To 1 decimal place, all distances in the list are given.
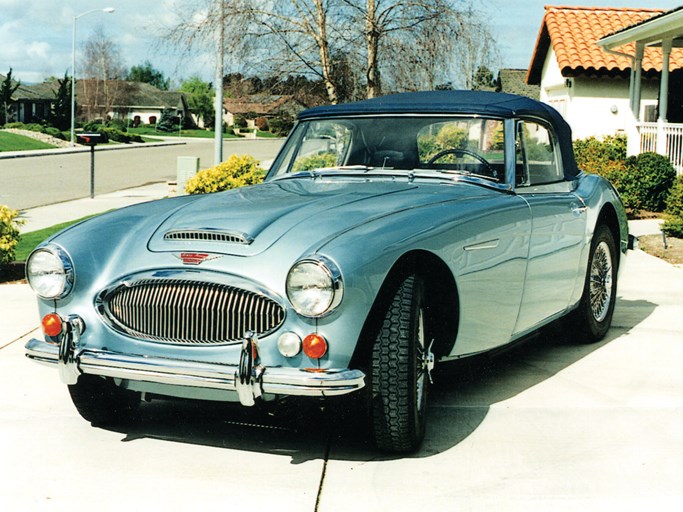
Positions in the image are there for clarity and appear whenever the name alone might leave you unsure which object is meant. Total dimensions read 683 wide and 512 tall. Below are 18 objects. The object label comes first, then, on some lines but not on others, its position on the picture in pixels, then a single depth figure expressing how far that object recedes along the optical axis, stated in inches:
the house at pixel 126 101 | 3206.2
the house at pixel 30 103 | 2979.8
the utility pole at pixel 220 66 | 615.8
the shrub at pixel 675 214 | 459.2
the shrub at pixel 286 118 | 701.9
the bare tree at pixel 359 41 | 625.9
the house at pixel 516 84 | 1759.4
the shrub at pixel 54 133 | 2022.6
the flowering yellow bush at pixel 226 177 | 504.1
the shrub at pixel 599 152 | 655.1
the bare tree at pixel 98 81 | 3181.6
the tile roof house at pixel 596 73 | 906.1
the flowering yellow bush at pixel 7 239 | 362.3
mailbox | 730.4
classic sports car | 152.6
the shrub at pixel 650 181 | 587.2
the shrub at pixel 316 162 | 224.5
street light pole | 1877.5
